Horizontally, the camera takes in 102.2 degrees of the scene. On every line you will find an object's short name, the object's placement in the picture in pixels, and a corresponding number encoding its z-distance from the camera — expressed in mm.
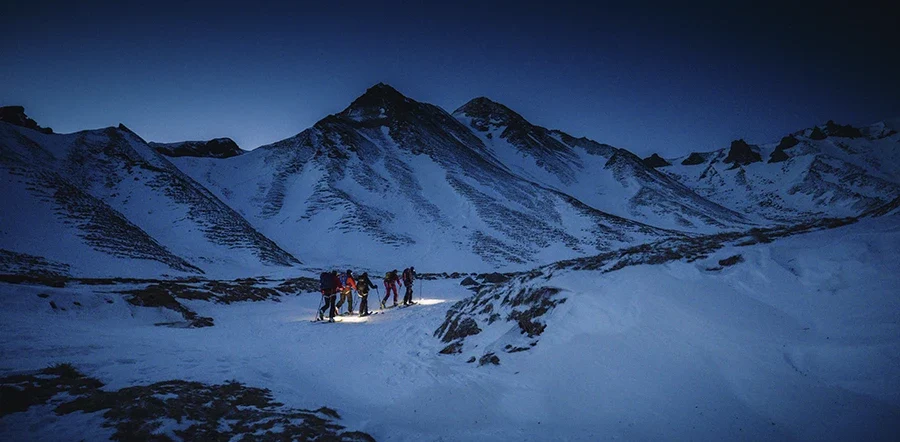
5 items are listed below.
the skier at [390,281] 18656
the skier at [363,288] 16234
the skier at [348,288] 16703
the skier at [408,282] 19292
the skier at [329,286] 15088
